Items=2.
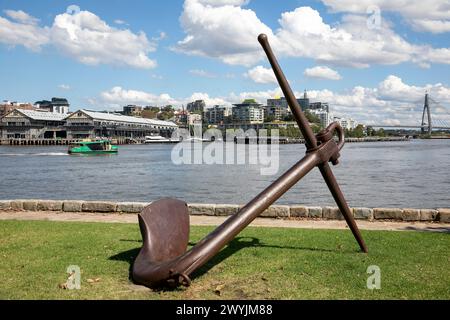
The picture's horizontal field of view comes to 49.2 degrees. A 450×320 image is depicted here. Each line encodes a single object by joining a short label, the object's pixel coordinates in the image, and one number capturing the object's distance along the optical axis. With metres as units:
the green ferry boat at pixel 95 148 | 82.94
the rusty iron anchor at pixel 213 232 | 5.31
